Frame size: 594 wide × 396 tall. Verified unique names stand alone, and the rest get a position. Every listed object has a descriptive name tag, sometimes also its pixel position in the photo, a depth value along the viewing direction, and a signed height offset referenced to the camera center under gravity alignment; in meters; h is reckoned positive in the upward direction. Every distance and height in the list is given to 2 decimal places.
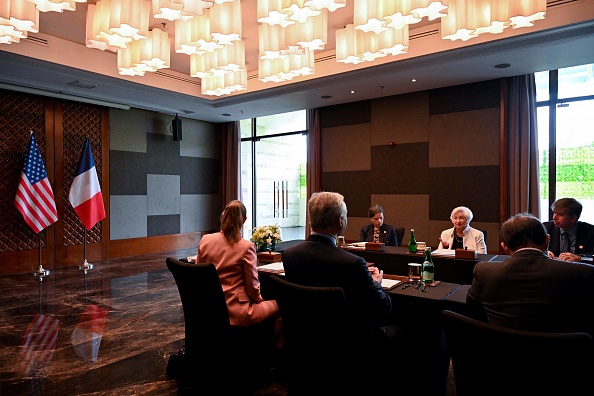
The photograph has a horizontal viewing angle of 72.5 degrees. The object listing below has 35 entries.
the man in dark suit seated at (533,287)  1.64 -0.40
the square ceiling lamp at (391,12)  3.32 +1.53
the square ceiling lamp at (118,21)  3.66 +1.62
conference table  2.44 -0.92
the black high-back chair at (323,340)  1.85 -0.71
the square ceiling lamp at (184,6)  3.22 +1.52
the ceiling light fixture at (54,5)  3.29 +1.57
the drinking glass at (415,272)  2.80 -0.56
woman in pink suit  2.61 -0.47
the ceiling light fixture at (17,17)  3.40 +1.54
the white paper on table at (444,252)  3.86 -0.58
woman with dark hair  5.06 -0.49
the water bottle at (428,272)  2.71 -0.53
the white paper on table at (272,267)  3.19 -0.59
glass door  9.43 +0.59
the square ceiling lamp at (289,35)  3.31 +1.53
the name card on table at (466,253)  3.66 -0.56
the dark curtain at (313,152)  8.65 +0.89
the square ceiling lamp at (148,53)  4.55 +1.62
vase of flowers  3.97 -0.43
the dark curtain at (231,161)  10.32 +0.84
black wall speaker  9.32 +1.53
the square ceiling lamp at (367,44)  4.18 +1.61
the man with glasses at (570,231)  3.55 -0.36
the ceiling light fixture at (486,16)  3.34 +1.51
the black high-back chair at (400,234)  5.41 -0.56
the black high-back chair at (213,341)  2.43 -0.97
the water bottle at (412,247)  4.01 -0.54
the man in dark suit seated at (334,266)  2.00 -0.37
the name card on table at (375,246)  4.23 -0.56
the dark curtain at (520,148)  6.27 +0.69
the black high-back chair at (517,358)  1.29 -0.56
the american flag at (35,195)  6.61 +0.01
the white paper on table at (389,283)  2.57 -0.59
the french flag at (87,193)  7.28 +0.04
